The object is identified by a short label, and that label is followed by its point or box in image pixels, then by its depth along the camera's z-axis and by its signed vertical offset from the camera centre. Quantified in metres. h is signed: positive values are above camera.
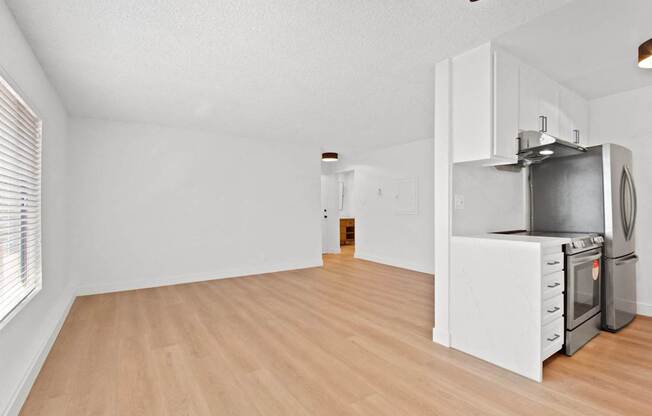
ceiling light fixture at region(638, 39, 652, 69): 2.04 +0.99
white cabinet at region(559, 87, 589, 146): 3.36 +1.02
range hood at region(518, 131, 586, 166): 2.72 +0.56
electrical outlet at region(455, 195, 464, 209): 2.83 +0.07
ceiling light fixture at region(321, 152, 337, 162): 7.36 +1.23
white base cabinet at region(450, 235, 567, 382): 2.21 -0.68
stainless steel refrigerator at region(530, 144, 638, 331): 3.00 +0.02
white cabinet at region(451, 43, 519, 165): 2.54 +0.84
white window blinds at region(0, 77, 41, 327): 2.03 +0.07
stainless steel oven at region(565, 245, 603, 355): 2.52 -0.72
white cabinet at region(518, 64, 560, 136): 2.81 +1.00
